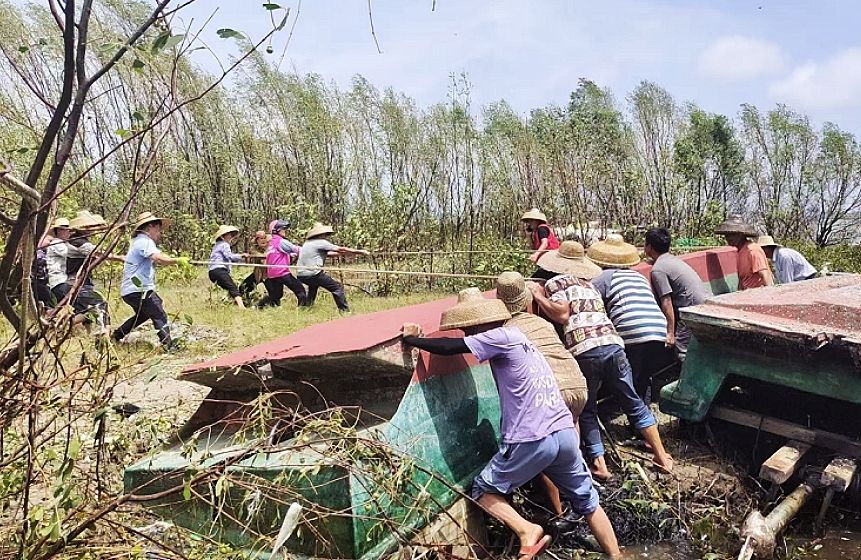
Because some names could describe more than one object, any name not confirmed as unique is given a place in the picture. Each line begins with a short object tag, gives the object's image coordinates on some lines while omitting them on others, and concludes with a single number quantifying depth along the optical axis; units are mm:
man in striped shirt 5137
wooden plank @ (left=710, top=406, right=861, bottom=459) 4316
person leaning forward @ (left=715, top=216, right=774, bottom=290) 6680
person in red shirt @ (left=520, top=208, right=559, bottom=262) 7531
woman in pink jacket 9930
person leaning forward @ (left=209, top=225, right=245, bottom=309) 9547
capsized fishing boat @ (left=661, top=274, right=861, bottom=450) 4352
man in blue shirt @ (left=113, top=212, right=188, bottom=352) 6910
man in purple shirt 3580
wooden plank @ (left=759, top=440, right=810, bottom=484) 4047
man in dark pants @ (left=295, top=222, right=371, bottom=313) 9766
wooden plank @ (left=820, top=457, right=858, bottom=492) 3971
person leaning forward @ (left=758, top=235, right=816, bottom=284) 7023
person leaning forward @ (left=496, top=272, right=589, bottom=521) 4098
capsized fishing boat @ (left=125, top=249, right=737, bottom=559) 2959
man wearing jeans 4570
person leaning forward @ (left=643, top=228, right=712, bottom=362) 5613
